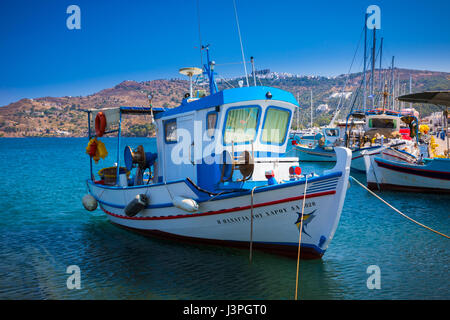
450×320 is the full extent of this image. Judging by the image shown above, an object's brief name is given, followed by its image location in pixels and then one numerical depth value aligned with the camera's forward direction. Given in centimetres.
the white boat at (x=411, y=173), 1694
